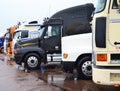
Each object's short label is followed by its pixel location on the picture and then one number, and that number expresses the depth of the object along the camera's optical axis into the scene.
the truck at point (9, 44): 11.96
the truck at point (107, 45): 3.70
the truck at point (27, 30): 10.58
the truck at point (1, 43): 18.39
